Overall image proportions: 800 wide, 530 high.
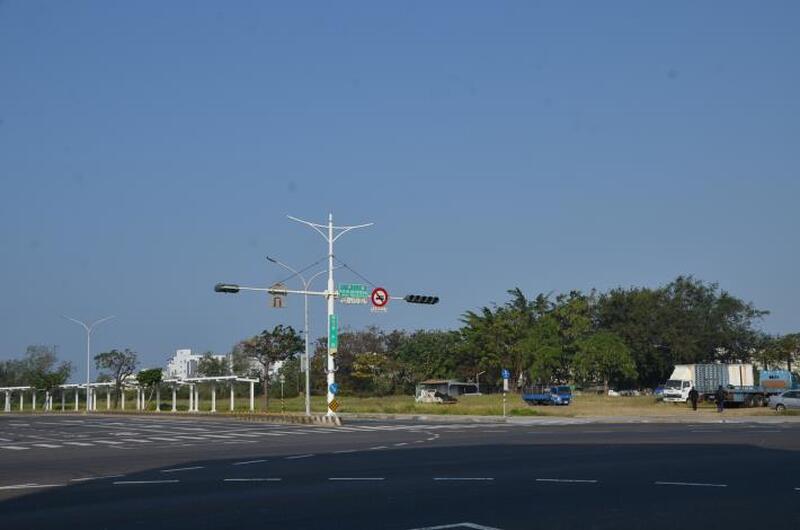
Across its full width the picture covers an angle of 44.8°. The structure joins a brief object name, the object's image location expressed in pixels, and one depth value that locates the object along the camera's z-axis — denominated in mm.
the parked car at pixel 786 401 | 56562
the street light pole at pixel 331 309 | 49781
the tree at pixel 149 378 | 88625
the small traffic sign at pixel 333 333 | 50656
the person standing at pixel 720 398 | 55119
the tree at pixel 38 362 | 144750
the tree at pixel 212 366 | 141375
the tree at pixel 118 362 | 103000
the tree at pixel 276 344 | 90125
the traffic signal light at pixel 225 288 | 47781
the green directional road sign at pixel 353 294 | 50125
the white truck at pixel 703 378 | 69188
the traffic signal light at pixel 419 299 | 50344
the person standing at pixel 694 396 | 59188
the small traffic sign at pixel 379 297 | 50344
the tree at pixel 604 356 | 89750
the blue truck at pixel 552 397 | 72750
